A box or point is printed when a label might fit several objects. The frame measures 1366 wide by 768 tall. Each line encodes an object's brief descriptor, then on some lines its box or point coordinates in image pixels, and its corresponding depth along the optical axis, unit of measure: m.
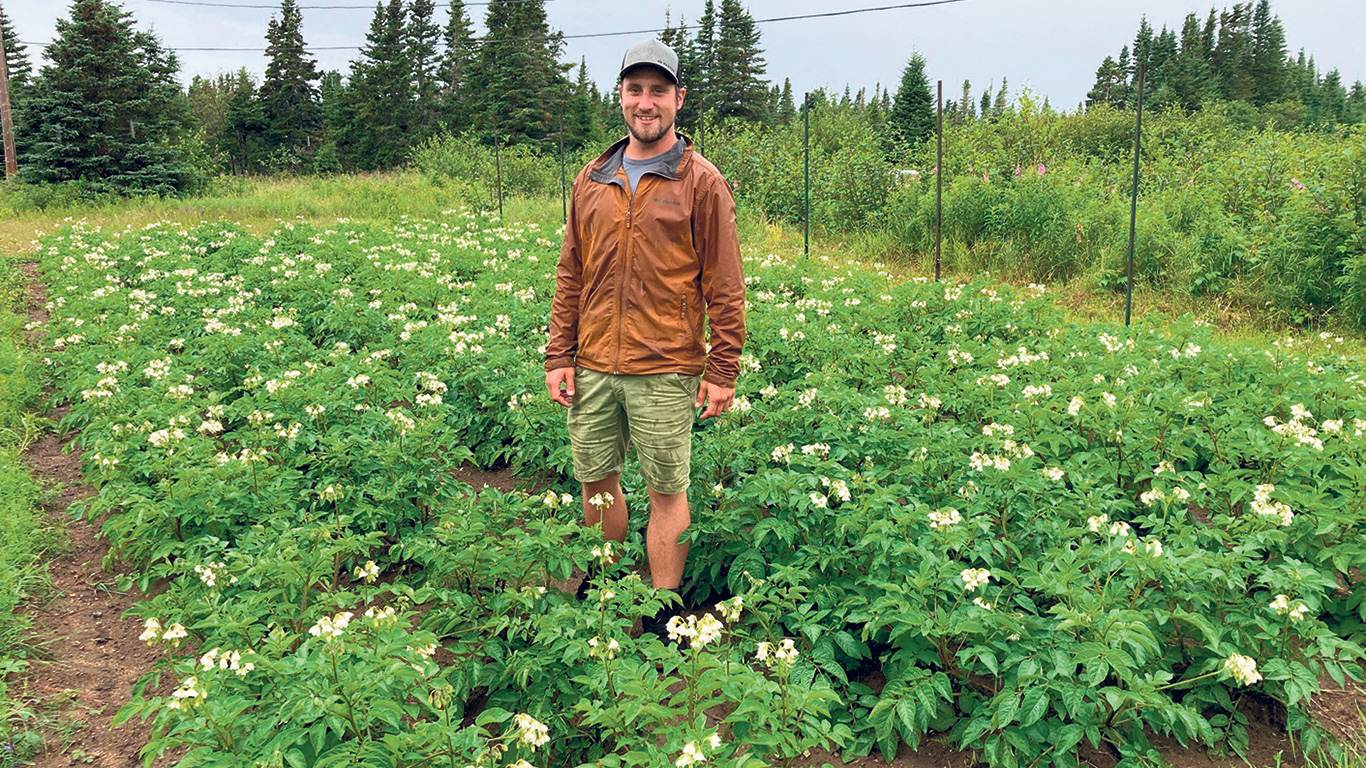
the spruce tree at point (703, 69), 46.38
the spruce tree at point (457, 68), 45.47
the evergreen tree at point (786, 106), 64.44
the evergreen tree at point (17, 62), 36.86
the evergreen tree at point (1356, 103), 69.38
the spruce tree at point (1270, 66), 64.88
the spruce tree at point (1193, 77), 56.69
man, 3.29
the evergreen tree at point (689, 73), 45.38
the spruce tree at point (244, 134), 46.28
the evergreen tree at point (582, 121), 46.09
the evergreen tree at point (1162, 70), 54.15
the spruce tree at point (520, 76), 41.94
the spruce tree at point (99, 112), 23.88
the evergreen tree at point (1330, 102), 66.38
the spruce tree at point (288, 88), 46.09
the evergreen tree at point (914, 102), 46.89
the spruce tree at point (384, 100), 45.06
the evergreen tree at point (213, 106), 50.41
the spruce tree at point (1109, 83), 70.88
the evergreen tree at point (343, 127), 45.91
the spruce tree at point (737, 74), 47.91
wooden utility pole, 24.19
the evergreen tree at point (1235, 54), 62.94
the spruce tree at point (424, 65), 46.09
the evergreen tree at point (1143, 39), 77.19
